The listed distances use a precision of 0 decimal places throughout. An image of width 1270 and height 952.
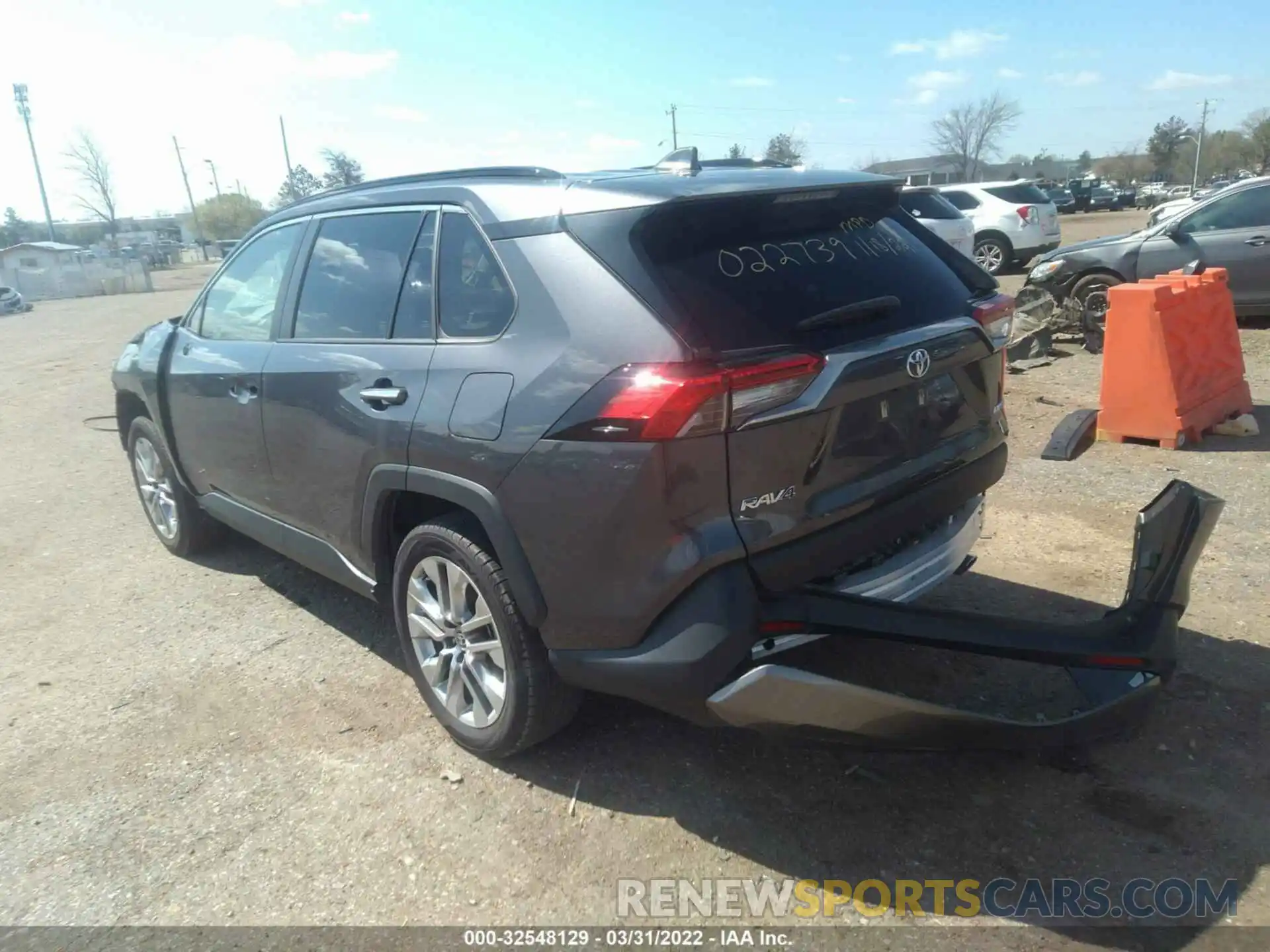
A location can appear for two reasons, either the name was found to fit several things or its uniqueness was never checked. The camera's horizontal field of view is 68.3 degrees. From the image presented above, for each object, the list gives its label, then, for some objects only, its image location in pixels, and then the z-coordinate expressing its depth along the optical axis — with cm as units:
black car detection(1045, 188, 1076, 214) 4691
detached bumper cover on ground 249
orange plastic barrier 593
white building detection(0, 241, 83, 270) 5144
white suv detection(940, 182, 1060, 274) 1703
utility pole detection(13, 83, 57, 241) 6569
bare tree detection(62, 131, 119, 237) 7825
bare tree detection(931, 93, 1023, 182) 8530
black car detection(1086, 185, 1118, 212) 5084
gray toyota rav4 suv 249
